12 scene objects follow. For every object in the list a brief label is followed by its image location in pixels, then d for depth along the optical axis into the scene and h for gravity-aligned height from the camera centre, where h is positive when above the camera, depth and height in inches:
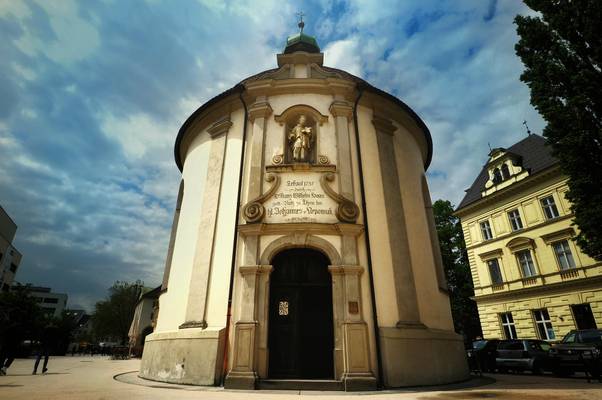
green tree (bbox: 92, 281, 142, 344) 1889.8 +199.4
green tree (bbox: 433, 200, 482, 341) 1283.2 +290.4
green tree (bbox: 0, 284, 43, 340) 786.8 +96.7
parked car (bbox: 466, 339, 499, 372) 575.6 -6.4
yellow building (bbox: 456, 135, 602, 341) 799.1 +244.1
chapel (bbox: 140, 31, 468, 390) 324.2 +100.7
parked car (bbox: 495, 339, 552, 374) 506.0 -6.2
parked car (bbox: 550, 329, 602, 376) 396.2 -0.6
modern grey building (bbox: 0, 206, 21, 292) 1573.3 +465.9
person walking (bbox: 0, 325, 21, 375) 373.9 +7.8
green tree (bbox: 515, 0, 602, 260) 411.5 +302.5
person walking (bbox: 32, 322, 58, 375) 473.7 +13.1
